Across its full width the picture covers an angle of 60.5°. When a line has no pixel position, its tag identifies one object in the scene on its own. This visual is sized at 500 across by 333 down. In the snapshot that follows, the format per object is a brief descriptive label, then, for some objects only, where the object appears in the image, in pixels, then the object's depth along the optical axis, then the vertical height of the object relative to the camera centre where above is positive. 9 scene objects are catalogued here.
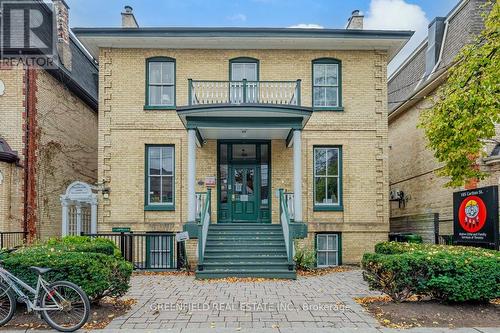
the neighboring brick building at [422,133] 14.69 +2.55
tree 8.64 +1.75
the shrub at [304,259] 12.18 -1.93
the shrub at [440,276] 6.98 -1.41
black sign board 9.66 -0.61
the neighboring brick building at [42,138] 13.51 +1.87
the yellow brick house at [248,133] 14.09 +1.93
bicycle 6.30 -1.62
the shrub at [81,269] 6.71 -1.23
